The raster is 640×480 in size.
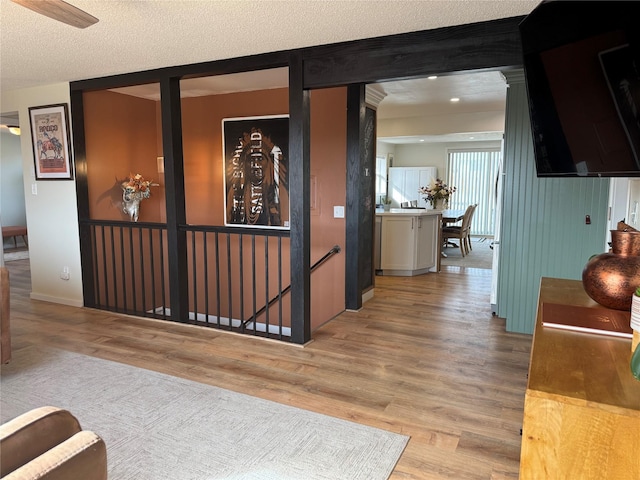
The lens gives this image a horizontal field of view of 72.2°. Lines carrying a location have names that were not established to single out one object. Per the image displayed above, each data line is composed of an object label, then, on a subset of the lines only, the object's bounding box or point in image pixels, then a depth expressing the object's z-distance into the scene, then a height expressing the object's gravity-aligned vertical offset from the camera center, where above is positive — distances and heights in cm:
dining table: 839 -47
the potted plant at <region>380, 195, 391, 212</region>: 1080 -19
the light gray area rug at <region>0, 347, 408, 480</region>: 202 -126
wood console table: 104 -56
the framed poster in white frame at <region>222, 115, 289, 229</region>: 513 +26
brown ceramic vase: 162 -30
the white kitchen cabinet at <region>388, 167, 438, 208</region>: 1108 +27
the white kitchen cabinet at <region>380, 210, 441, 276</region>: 626 -72
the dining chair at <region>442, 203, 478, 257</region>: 811 -72
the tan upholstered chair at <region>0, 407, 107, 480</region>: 84 -54
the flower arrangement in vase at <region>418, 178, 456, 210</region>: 853 -1
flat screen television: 128 +37
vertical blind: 1069 +26
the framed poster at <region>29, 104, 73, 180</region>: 454 +54
